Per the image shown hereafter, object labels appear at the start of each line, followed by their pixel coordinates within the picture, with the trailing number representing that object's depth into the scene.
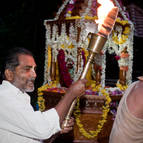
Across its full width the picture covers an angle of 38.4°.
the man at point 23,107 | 1.50
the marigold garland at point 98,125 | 4.48
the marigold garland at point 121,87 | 5.54
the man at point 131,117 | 1.78
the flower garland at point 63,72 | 5.67
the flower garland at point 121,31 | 5.06
